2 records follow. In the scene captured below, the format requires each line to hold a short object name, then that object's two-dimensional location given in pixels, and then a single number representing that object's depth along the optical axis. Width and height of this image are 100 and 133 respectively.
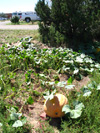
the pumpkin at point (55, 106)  1.69
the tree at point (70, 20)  3.87
